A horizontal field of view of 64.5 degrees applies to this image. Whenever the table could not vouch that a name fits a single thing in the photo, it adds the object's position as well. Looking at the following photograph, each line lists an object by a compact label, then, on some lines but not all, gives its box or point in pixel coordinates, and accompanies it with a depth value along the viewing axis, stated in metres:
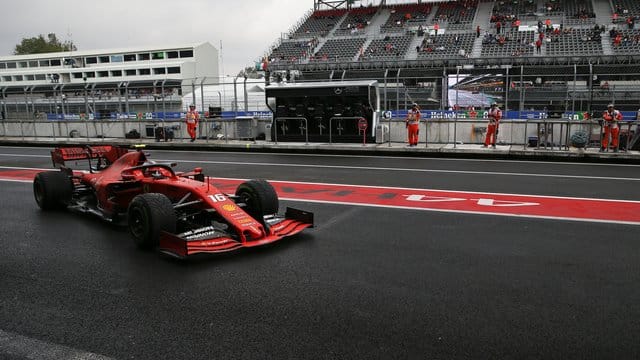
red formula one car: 5.66
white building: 73.81
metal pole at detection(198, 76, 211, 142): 20.81
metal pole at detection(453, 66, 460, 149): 16.78
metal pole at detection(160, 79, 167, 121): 22.22
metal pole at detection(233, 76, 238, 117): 21.18
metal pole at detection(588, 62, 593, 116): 17.12
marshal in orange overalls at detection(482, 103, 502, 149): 16.58
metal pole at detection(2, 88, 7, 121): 26.76
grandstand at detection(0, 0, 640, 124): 18.31
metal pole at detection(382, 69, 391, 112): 18.82
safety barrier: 16.34
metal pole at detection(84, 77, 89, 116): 24.25
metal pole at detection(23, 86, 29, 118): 25.59
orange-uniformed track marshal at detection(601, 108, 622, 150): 15.07
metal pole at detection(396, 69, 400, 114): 18.86
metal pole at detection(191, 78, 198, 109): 21.70
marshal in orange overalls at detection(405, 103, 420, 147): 17.27
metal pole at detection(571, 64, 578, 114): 17.11
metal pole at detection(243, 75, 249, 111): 21.02
